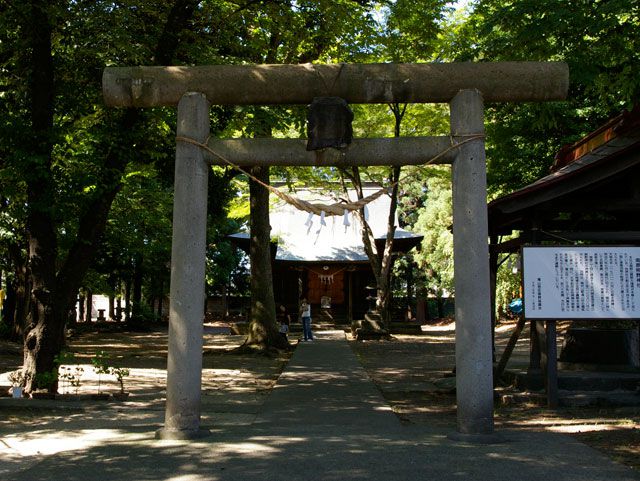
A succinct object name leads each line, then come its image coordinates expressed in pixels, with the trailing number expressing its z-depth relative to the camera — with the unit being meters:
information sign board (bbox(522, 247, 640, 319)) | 8.84
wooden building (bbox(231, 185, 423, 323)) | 31.81
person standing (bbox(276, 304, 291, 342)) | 23.02
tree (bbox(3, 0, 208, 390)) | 9.52
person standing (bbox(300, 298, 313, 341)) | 23.58
